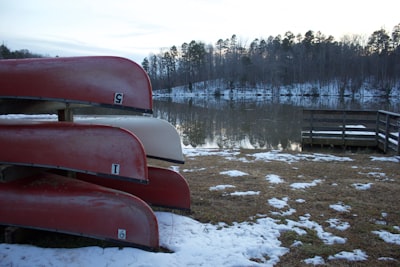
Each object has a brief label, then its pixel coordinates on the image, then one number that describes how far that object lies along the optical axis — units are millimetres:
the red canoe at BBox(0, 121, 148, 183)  2951
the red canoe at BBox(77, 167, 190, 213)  4012
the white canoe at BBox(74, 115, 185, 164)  4137
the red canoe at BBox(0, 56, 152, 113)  3090
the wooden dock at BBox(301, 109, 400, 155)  9867
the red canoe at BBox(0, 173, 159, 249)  2980
